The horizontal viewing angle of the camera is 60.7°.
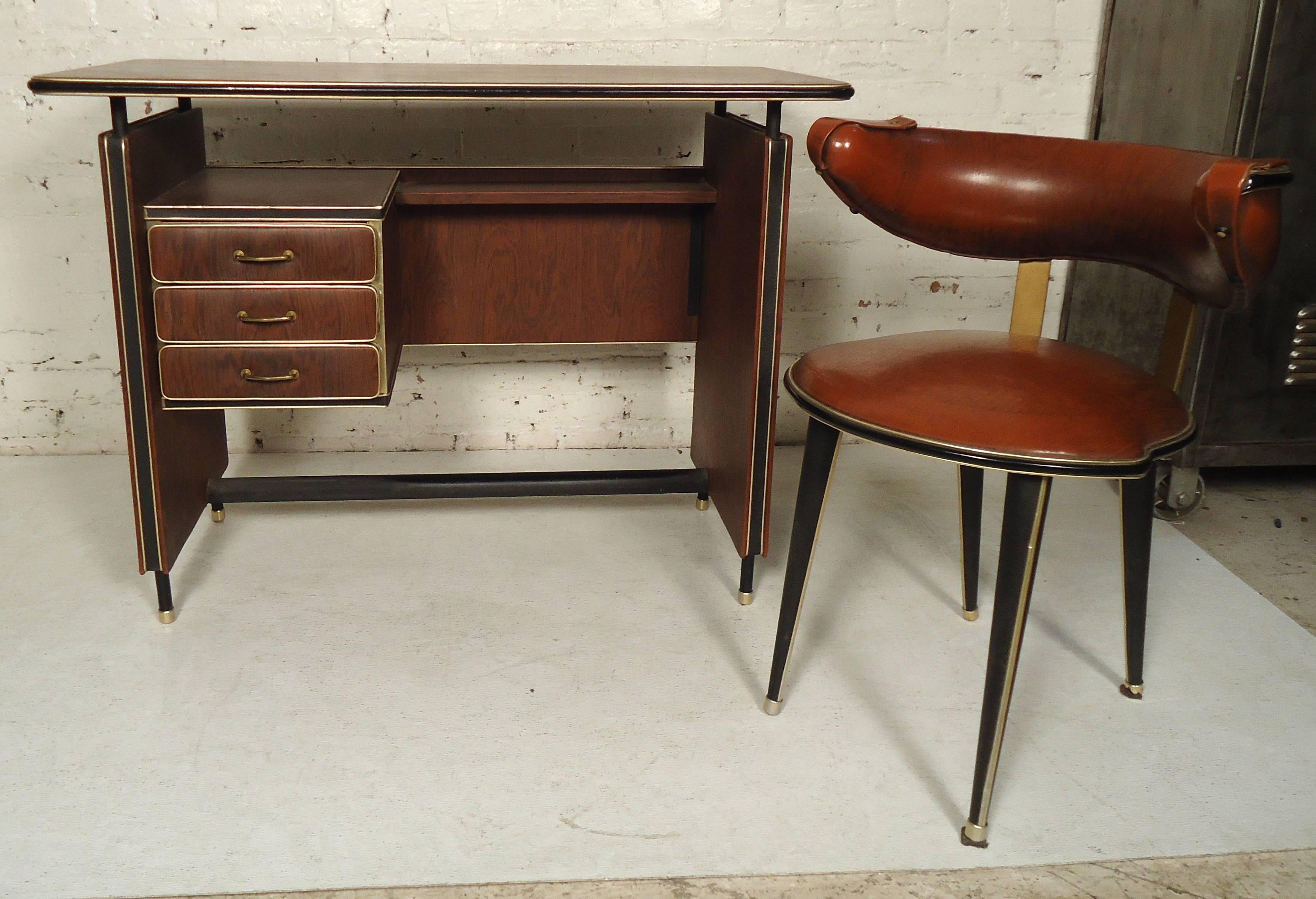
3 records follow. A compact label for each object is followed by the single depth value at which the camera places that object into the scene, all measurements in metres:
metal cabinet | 2.32
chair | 1.37
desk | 1.83
